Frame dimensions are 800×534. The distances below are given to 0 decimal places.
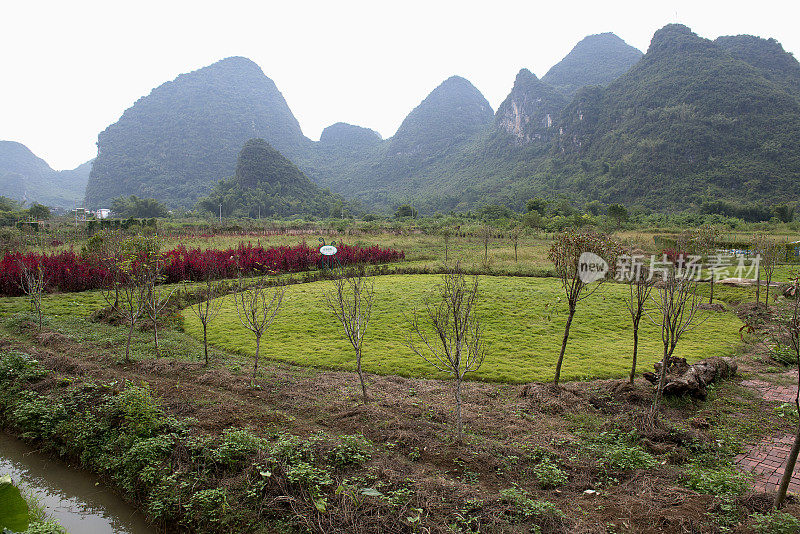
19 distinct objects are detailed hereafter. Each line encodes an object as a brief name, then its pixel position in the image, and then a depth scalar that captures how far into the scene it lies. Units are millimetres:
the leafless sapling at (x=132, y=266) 8883
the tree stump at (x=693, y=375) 6941
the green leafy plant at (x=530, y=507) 3889
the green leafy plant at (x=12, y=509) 1256
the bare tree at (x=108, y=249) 10219
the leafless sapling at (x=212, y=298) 12375
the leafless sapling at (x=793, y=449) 3809
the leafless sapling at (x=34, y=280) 9961
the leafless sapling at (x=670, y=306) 5804
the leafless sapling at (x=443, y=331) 5418
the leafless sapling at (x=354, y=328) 6666
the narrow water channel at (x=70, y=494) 4667
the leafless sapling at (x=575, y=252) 7145
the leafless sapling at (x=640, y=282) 7156
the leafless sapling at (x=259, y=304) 7387
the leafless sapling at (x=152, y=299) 8312
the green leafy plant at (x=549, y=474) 4574
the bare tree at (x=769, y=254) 13445
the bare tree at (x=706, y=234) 9895
